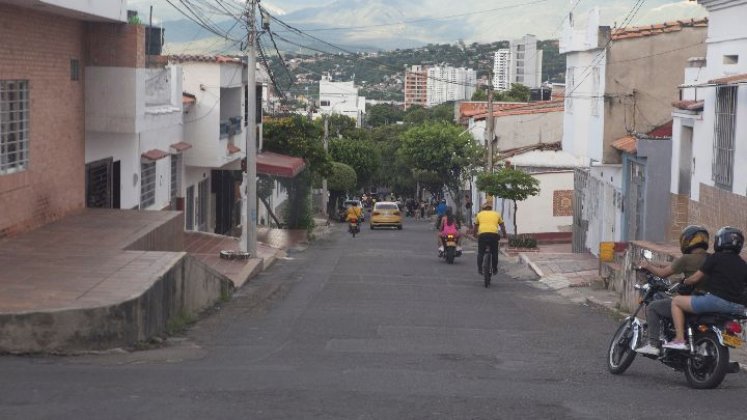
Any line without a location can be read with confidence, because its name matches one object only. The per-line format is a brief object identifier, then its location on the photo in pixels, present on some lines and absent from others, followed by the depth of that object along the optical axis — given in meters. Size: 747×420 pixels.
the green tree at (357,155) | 80.81
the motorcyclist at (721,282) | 9.84
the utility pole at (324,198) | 67.97
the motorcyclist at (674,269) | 10.38
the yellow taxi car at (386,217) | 57.62
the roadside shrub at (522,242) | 35.81
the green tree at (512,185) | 38.09
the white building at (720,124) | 18.67
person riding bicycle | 22.70
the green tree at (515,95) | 86.98
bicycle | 22.12
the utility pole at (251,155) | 25.66
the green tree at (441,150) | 59.19
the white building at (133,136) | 20.39
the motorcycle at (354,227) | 43.55
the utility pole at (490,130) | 41.38
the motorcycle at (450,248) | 28.52
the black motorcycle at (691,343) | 9.62
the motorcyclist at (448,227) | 28.42
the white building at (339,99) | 139.50
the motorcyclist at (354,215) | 43.48
